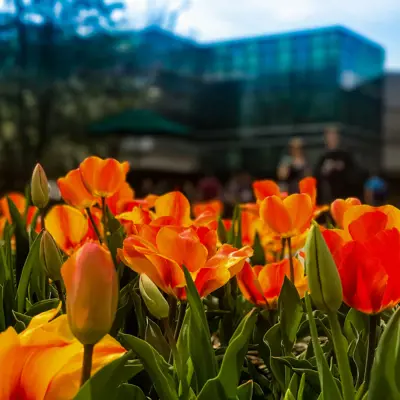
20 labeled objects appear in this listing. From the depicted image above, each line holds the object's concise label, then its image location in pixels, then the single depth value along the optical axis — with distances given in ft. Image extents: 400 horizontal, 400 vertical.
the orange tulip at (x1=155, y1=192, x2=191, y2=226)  3.77
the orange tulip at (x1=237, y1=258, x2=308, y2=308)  3.21
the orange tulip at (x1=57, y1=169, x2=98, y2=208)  4.42
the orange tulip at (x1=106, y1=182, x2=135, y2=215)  4.58
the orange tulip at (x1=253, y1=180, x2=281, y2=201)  4.50
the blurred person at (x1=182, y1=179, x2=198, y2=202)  37.41
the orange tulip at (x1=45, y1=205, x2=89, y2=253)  4.16
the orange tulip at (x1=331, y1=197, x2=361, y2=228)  3.73
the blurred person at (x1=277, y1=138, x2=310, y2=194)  18.67
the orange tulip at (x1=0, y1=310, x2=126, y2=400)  1.86
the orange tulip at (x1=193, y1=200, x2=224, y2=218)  4.19
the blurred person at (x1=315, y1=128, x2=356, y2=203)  19.24
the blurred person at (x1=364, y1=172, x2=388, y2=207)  29.96
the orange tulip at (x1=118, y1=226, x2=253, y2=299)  2.65
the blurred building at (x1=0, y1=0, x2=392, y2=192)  49.37
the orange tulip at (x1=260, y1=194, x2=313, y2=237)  3.73
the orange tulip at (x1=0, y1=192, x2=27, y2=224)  5.58
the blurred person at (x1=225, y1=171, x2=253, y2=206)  28.14
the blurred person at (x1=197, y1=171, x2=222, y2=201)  26.37
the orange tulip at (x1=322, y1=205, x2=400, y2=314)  2.27
